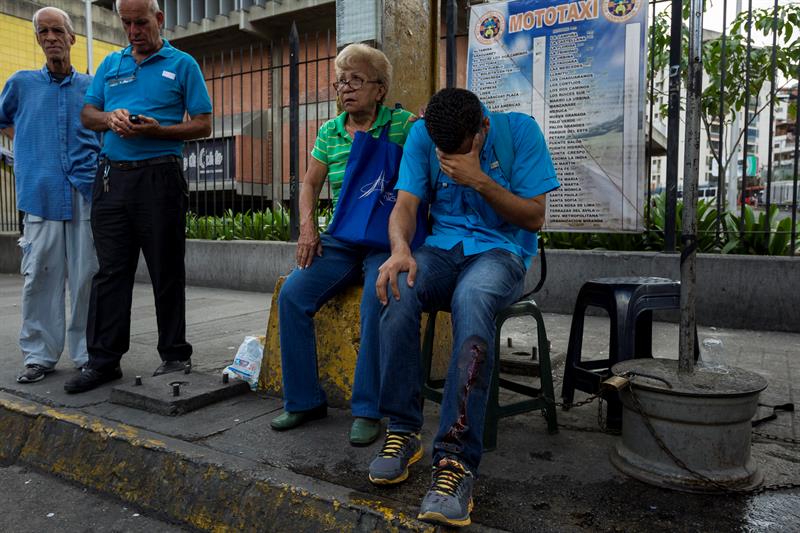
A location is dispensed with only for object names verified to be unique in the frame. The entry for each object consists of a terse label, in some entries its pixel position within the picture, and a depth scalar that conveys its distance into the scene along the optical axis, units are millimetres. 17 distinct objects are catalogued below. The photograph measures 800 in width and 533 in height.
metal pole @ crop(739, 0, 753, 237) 4979
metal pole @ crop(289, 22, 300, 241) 6441
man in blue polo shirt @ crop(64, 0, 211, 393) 3486
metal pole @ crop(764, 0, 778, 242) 4918
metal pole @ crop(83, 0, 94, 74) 16859
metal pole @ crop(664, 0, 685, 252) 4910
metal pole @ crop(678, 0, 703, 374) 2312
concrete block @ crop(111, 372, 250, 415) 3115
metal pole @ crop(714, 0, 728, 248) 5102
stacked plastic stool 2762
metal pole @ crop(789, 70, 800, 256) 4906
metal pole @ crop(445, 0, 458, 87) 4620
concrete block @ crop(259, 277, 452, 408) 3131
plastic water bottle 3836
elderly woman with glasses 2873
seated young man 2176
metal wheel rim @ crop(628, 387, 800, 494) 2201
